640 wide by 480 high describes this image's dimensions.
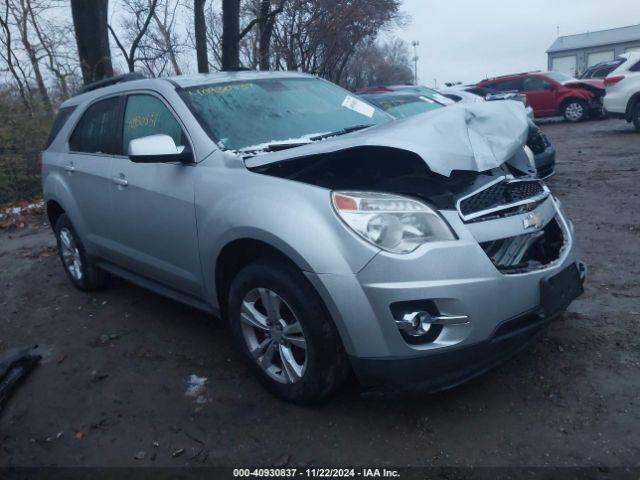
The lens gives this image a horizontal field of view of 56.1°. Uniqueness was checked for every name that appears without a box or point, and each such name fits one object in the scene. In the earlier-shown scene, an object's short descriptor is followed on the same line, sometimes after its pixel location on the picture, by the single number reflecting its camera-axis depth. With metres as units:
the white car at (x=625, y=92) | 12.42
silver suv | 2.69
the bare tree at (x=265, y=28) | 15.76
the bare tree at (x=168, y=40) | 29.74
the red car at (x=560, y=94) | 17.34
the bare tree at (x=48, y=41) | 25.16
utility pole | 62.24
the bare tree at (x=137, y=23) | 23.17
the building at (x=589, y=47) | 52.09
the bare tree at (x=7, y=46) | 24.90
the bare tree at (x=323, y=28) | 24.12
